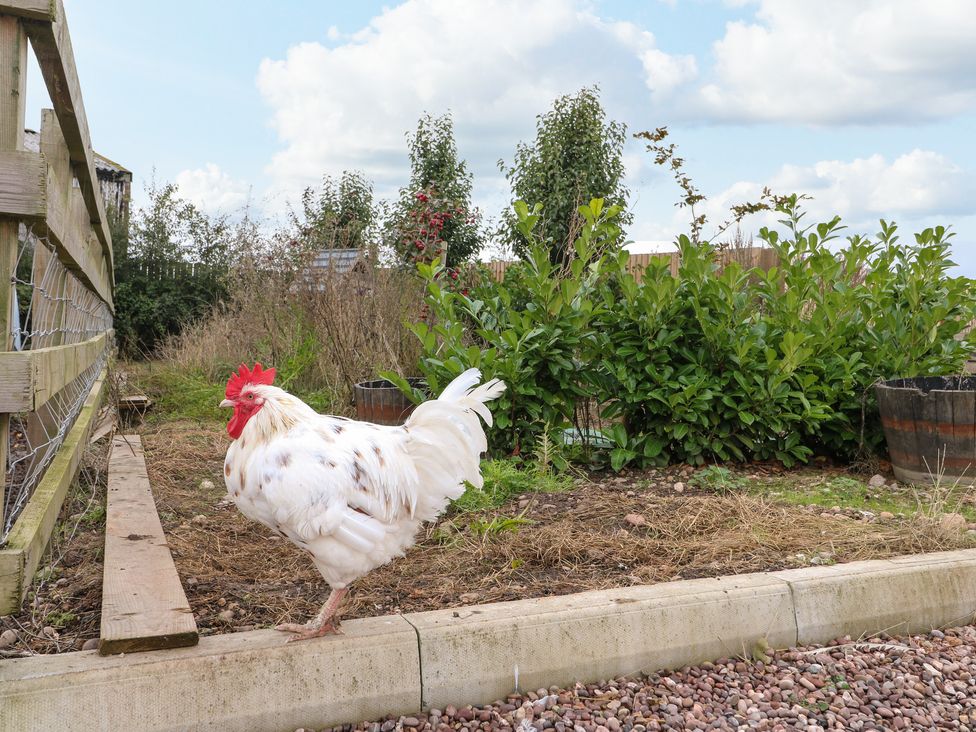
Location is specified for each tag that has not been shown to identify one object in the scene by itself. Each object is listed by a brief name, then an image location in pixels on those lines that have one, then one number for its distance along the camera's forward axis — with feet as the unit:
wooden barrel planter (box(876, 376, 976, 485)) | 17.02
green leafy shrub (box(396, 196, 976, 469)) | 17.26
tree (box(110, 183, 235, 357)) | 53.57
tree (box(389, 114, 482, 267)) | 53.84
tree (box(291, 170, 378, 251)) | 46.70
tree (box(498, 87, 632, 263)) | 55.62
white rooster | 8.45
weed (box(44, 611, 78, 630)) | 9.29
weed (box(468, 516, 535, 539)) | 12.51
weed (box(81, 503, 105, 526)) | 13.51
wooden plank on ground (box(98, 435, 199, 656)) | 7.93
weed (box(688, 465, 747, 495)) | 16.28
